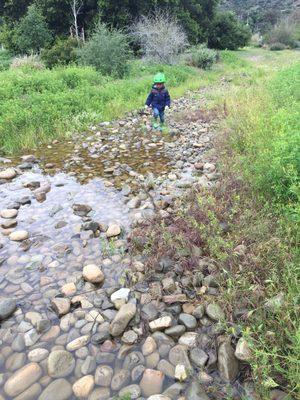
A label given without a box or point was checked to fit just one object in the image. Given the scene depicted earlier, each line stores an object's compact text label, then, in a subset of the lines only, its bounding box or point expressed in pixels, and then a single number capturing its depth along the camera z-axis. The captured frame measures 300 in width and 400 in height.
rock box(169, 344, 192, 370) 2.71
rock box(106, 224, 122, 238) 4.48
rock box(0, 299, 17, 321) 3.22
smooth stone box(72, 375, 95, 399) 2.54
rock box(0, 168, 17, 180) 6.43
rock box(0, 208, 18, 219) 5.03
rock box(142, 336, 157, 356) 2.84
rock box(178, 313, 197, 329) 3.00
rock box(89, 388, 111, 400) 2.51
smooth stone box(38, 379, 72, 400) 2.52
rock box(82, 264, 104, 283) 3.66
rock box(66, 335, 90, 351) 2.91
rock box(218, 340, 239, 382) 2.55
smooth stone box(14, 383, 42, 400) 2.53
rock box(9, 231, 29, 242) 4.47
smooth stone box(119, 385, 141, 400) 2.49
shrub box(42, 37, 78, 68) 17.77
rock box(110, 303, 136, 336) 3.01
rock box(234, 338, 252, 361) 2.56
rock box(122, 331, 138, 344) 2.93
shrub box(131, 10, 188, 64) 19.97
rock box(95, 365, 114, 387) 2.61
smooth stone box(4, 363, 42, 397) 2.57
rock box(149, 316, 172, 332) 3.02
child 8.98
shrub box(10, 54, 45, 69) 16.39
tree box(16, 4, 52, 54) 21.41
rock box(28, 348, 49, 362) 2.82
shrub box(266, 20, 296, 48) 39.72
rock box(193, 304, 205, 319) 3.08
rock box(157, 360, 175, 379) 2.65
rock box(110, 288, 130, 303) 3.35
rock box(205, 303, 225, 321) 2.97
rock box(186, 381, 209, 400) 2.42
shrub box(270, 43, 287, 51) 37.88
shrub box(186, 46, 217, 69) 21.16
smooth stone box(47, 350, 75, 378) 2.70
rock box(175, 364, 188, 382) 2.59
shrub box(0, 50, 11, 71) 18.39
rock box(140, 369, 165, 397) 2.54
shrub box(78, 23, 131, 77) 16.03
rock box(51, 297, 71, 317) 3.26
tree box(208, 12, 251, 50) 33.19
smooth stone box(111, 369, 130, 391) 2.58
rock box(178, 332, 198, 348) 2.86
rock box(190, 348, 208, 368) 2.68
